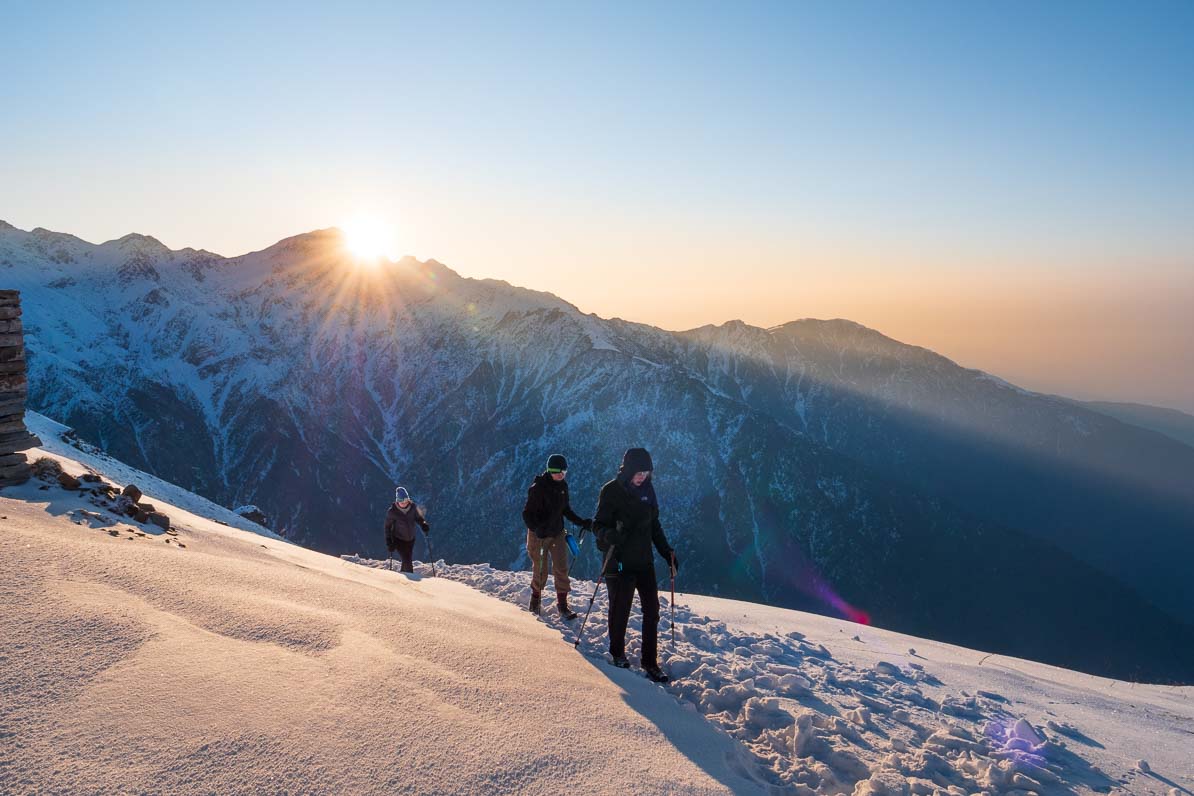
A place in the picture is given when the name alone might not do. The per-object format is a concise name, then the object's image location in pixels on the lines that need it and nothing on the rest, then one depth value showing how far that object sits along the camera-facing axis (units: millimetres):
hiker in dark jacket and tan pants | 10617
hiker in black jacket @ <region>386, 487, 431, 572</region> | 15297
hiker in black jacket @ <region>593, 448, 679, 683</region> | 8195
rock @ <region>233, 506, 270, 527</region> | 31836
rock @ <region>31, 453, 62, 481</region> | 8469
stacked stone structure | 8117
